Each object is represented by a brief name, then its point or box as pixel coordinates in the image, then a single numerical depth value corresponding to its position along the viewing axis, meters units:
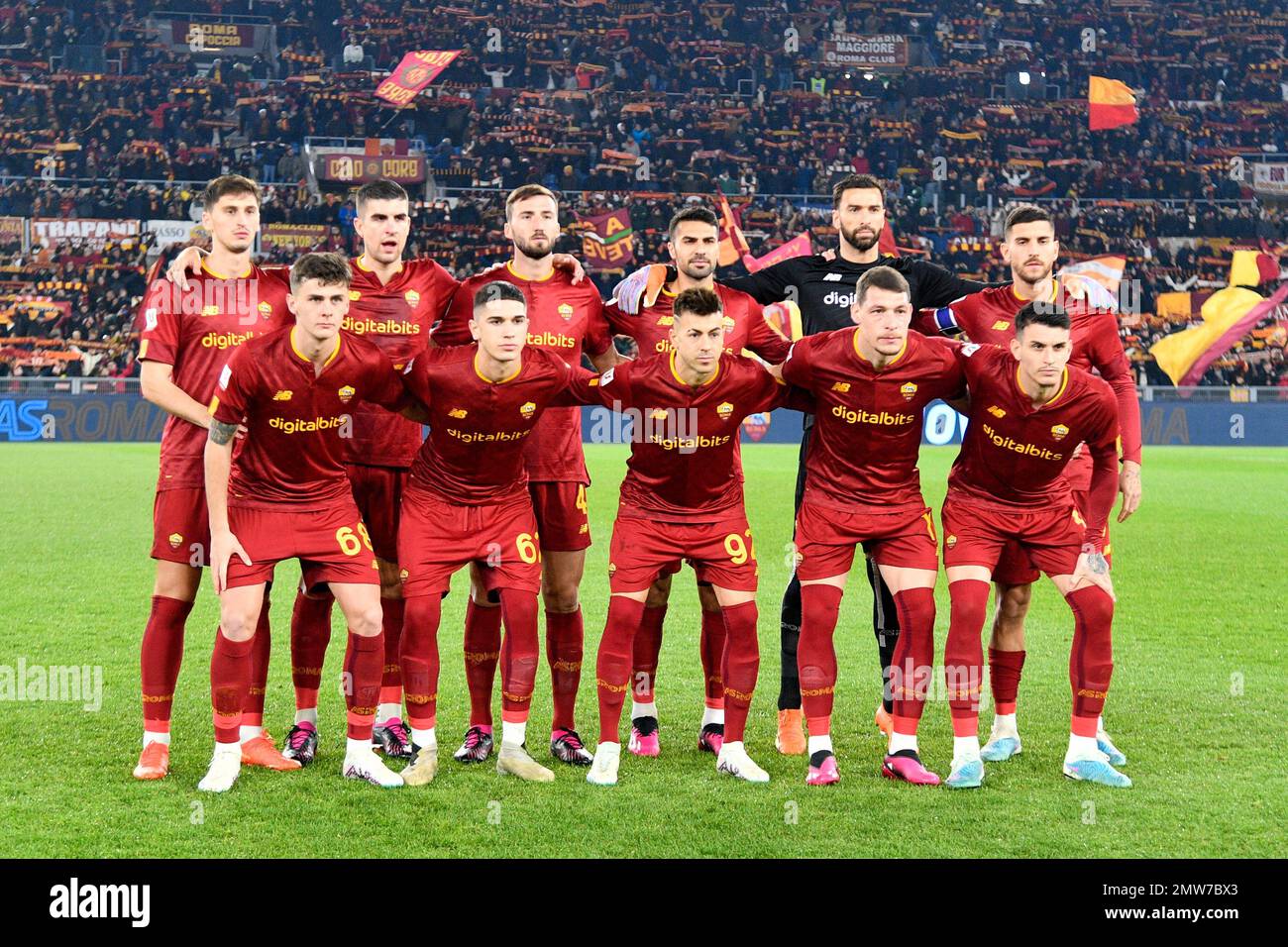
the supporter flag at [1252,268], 29.81
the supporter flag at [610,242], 27.77
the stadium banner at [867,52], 38.09
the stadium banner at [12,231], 29.69
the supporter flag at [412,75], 33.16
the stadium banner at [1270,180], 34.09
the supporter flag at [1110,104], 34.06
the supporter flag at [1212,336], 27.17
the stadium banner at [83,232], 29.83
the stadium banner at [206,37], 36.72
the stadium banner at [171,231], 29.81
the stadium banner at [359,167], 32.06
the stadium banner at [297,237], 30.16
